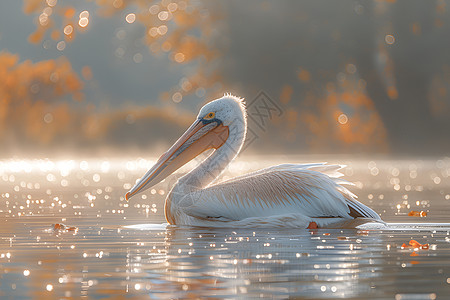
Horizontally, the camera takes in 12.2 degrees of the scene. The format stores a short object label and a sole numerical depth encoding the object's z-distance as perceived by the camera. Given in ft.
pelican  63.72
